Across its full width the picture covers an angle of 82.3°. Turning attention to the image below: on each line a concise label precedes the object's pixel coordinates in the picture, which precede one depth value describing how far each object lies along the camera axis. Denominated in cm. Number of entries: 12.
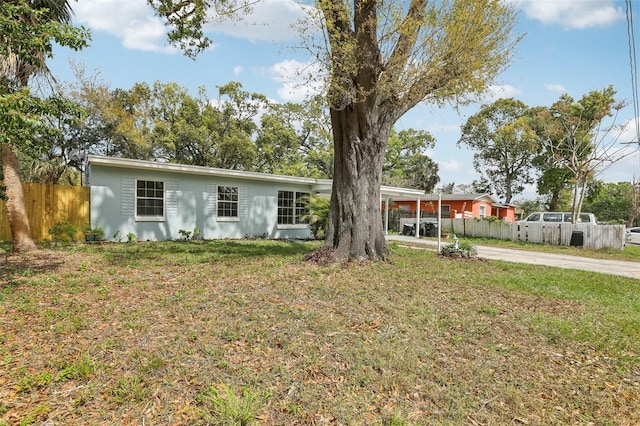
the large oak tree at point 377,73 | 703
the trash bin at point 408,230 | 2089
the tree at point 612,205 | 3466
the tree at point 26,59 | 441
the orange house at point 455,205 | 2606
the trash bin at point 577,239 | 1575
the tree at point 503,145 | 3083
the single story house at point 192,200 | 1179
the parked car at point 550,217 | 1955
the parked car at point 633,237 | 2086
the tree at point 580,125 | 1922
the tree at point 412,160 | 3300
